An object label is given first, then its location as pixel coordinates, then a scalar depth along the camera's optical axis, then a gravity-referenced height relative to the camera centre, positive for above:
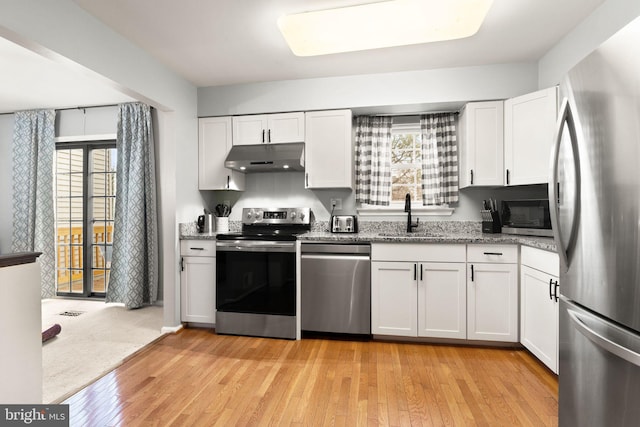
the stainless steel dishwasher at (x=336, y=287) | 2.84 -0.64
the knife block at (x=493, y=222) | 3.04 -0.06
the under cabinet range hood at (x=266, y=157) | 3.16 +0.60
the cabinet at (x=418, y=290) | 2.72 -0.65
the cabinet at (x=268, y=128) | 3.29 +0.92
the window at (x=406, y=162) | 3.49 +0.58
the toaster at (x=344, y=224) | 3.37 -0.09
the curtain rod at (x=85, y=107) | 4.11 +1.42
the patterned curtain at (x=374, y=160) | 3.43 +0.60
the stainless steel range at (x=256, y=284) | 2.93 -0.64
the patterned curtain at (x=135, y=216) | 3.80 +0.00
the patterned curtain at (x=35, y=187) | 4.16 +0.39
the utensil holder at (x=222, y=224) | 3.49 -0.09
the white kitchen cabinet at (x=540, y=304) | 2.14 -0.65
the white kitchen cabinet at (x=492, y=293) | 2.63 -0.64
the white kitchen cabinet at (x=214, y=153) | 3.45 +0.69
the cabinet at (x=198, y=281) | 3.15 -0.65
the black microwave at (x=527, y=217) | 2.48 -0.01
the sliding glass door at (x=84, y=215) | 4.26 +0.02
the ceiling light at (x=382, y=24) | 1.97 +1.26
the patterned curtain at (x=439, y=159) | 3.29 +0.59
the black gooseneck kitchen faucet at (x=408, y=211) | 3.17 +0.05
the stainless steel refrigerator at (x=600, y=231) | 0.90 -0.05
